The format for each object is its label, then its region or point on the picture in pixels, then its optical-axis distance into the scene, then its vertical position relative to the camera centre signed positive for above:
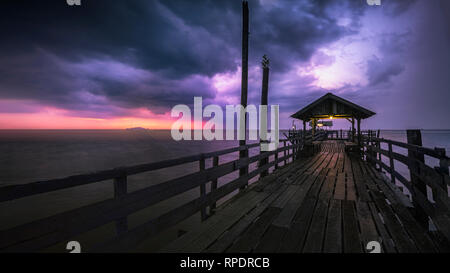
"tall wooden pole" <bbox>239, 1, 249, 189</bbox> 6.77 +2.87
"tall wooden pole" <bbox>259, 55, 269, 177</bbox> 8.52 +2.31
